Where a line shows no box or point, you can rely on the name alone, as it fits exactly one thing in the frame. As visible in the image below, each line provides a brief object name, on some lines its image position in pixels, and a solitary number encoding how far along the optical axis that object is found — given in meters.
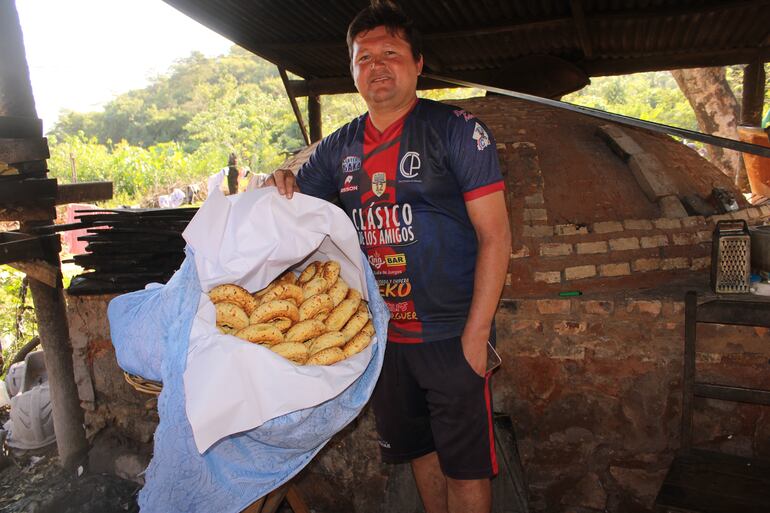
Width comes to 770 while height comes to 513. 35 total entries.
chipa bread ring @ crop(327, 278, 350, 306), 1.81
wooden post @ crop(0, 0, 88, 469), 3.46
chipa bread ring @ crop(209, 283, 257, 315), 1.67
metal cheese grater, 2.57
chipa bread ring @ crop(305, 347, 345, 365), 1.60
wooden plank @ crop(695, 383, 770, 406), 2.28
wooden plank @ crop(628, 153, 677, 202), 3.44
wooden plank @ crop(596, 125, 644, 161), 3.71
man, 1.87
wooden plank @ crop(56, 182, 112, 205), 3.55
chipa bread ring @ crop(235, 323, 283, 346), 1.58
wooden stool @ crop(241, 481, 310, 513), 1.86
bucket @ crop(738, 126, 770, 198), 4.79
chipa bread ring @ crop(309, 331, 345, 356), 1.65
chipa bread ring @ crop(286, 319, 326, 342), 1.65
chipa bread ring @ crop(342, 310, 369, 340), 1.74
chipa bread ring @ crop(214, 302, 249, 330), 1.62
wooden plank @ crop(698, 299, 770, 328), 2.31
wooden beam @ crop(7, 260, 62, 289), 3.39
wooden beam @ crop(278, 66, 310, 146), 5.30
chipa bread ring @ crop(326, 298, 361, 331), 1.74
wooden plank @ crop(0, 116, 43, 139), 3.10
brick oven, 2.88
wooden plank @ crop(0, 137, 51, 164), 3.10
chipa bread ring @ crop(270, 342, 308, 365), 1.59
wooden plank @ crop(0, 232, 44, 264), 3.11
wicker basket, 1.76
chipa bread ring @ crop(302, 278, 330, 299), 1.79
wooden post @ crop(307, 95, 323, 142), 6.26
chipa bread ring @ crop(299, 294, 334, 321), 1.72
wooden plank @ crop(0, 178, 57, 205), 3.11
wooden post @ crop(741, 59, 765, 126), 4.95
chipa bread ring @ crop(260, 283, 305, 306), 1.75
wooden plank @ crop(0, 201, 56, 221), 3.23
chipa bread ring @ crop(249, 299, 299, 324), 1.67
